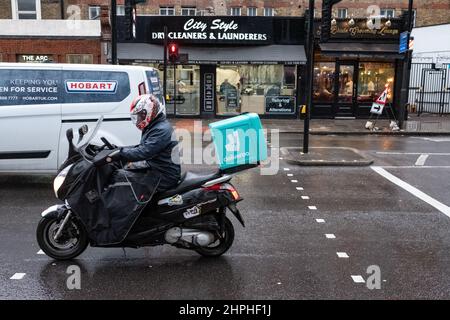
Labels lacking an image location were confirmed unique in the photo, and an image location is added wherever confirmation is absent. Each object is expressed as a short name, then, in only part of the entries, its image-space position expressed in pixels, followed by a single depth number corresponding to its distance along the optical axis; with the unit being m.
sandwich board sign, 20.45
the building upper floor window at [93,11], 35.16
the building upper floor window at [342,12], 36.50
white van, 9.05
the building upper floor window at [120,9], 34.02
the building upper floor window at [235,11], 35.91
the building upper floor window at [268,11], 35.94
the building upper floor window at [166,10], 35.66
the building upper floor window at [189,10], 35.56
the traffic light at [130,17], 15.77
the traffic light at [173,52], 18.25
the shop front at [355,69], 22.66
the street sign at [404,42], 19.58
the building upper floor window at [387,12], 36.69
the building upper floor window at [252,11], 35.81
